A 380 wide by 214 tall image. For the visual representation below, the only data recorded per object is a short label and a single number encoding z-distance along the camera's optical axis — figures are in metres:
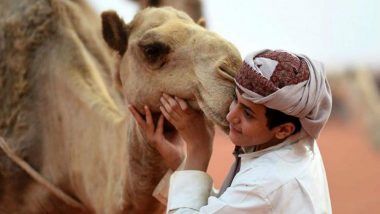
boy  5.44
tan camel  6.86
